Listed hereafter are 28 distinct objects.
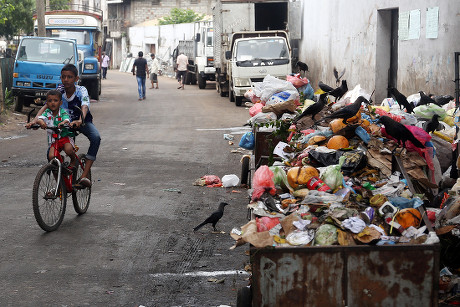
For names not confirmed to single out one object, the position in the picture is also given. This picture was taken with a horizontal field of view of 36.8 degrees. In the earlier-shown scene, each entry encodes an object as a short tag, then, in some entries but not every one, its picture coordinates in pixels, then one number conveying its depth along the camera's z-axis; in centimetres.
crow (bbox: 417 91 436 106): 936
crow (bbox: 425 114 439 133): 793
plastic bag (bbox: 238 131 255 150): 958
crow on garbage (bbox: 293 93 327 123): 797
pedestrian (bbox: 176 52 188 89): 3453
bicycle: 685
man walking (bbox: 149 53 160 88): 3288
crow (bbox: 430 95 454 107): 1010
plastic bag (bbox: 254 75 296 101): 982
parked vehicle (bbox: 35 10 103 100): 2716
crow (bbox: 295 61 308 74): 1330
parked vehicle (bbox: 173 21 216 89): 3347
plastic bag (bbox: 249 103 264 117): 977
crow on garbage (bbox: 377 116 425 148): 629
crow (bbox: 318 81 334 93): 990
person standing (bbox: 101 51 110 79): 4316
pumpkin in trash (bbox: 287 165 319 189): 548
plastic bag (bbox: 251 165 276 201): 523
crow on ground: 696
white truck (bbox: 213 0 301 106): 2306
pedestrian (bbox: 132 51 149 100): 2608
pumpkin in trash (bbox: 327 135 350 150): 648
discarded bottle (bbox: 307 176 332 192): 532
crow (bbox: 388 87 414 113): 884
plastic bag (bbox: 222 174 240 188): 965
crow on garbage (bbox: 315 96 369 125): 672
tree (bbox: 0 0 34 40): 4088
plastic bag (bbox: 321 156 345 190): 534
